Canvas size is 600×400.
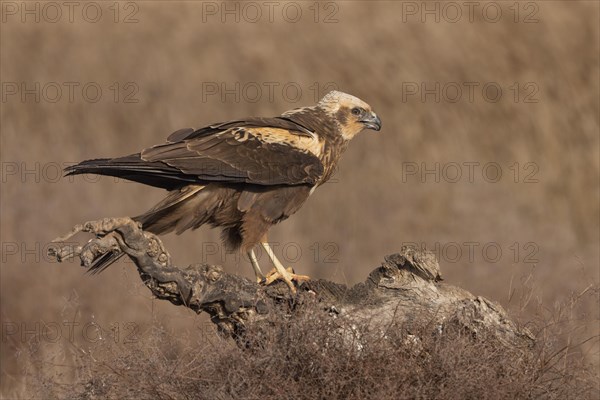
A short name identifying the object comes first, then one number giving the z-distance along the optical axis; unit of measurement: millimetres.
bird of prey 14836
